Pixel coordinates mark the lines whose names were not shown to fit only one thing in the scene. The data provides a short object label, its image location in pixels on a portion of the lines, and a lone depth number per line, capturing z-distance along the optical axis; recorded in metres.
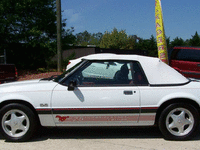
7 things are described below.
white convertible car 3.77
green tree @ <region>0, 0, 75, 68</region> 14.19
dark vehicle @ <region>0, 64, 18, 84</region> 7.22
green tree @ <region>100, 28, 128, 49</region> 38.76
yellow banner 8.21
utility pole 11.86
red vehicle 8.87
